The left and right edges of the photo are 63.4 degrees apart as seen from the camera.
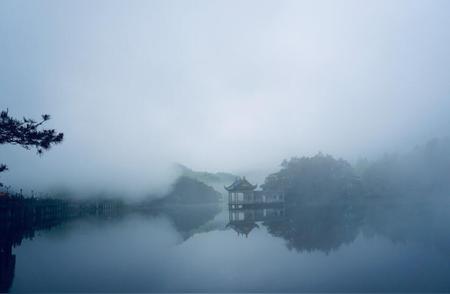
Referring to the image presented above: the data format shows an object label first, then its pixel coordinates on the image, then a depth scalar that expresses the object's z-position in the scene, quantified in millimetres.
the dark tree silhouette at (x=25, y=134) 14039
